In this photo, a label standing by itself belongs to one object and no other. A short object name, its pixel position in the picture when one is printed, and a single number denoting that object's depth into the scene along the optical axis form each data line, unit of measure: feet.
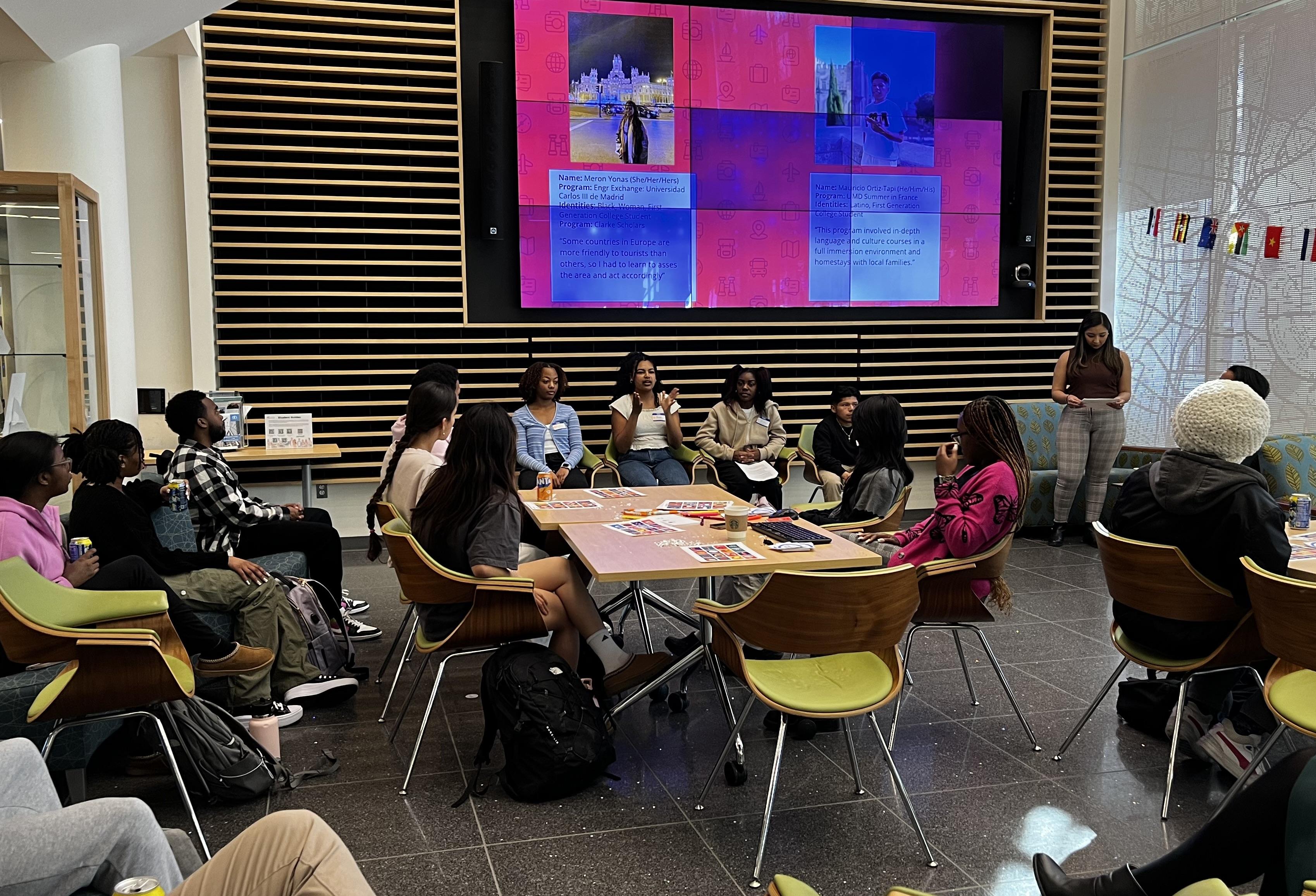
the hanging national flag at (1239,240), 25.05
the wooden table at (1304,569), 11.11
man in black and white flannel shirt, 15.60
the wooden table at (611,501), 14.84
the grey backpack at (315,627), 14.90
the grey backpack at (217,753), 11.00
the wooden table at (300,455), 21.88
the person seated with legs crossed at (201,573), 13.05
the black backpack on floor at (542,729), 11.18
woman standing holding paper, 24.81
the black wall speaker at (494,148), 24.38
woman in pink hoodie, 11.12
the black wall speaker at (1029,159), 27.94
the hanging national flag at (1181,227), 26.86
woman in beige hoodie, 24.76
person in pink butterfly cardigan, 12.65
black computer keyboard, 12.84
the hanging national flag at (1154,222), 28.02
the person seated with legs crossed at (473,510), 12.32
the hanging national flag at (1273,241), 24.06
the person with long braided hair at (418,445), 14.94
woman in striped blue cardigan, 23.40
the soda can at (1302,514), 13.51
